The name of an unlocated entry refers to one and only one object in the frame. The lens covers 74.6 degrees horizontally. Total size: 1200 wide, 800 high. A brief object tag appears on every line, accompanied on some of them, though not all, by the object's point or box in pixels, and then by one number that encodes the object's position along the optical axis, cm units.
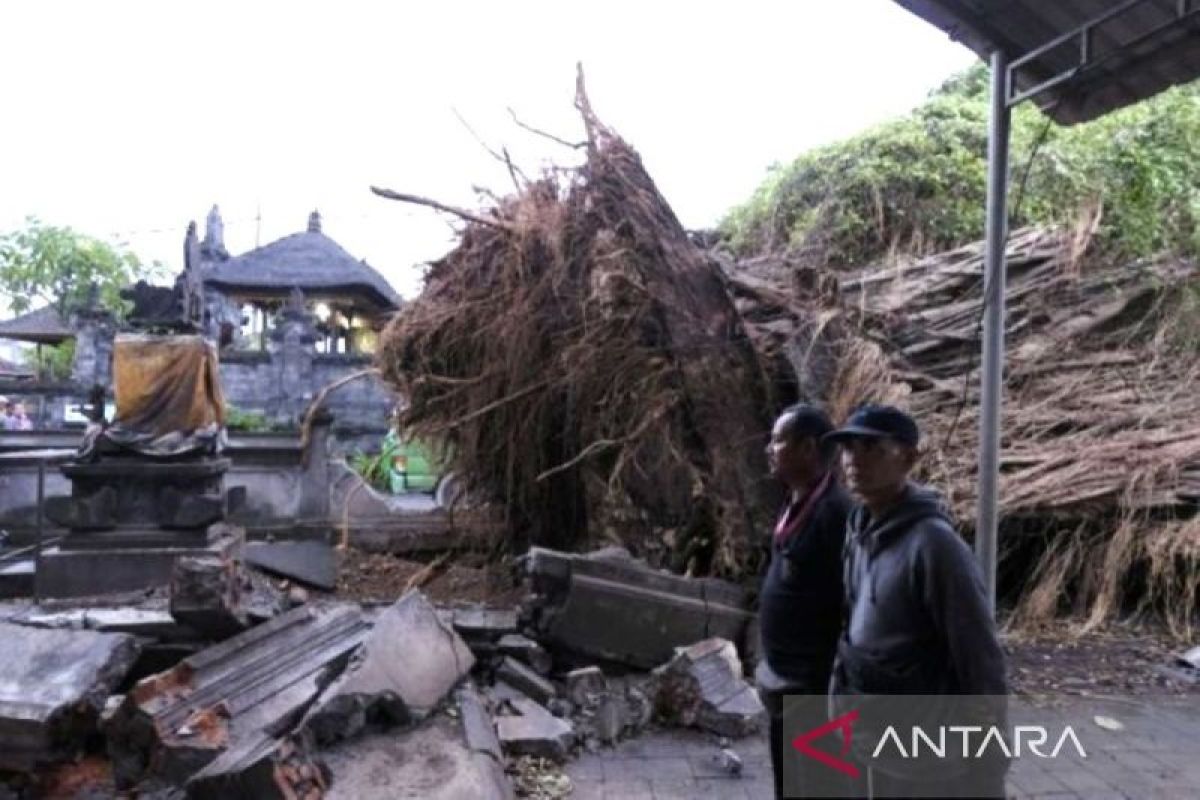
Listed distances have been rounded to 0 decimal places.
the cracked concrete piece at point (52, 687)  379
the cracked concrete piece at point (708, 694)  466
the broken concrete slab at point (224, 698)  394
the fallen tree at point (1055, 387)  681
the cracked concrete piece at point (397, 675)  392
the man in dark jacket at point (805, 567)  284
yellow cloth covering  682
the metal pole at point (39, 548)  627
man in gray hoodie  199
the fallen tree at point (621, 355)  647
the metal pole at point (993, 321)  461
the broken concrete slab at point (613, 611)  534
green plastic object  1442
